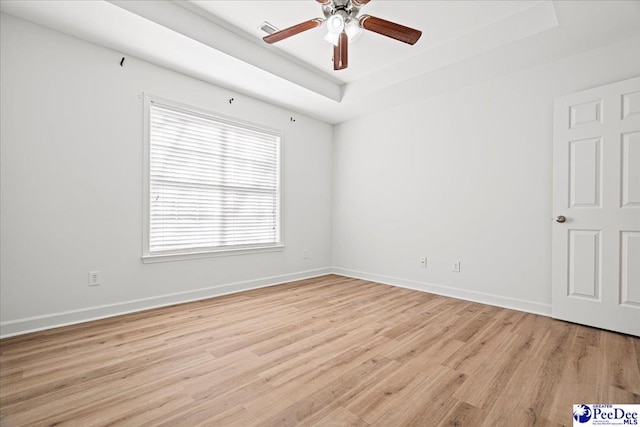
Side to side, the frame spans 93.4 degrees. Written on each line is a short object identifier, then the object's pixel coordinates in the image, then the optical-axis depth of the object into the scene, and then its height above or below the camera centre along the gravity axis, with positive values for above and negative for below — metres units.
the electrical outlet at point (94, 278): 2.80 -0.62
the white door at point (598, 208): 2.56 +0.08
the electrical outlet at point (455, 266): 3.71 -0.64
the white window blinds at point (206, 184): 3.24 +0.36
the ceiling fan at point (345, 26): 2.19 +1.44
